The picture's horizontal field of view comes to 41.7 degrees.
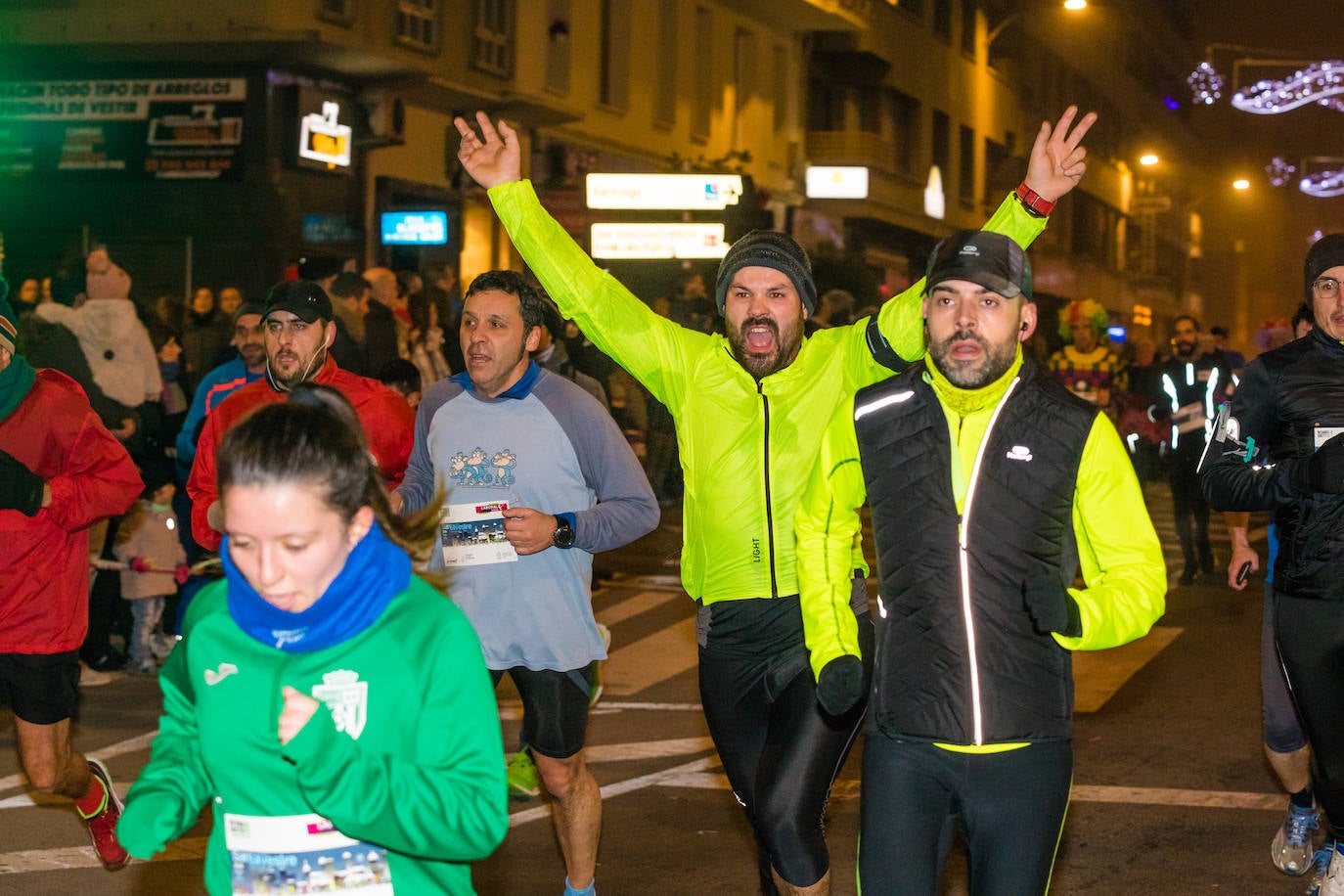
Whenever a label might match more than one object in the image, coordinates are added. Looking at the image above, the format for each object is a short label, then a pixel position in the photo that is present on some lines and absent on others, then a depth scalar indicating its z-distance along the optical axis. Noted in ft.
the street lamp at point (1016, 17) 92.30
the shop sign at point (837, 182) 125.49
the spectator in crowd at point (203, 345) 40.57
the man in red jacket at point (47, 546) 19.13
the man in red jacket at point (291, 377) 19.63
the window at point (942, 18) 149.79
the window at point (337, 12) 70.69
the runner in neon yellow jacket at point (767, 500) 15.74
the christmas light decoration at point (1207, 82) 92.85
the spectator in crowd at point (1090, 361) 53.11
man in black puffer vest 12.88
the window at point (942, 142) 151.74
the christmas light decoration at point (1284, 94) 68.03
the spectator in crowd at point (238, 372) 30.42
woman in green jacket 9.03
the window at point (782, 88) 122.62
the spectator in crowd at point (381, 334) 38.88
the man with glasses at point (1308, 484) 18.51
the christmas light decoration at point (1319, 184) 99.66
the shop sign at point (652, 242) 75.25
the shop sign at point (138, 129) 72.28
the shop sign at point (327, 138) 73.72
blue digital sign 77.66
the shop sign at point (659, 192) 76.89
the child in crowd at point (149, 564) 34.24
